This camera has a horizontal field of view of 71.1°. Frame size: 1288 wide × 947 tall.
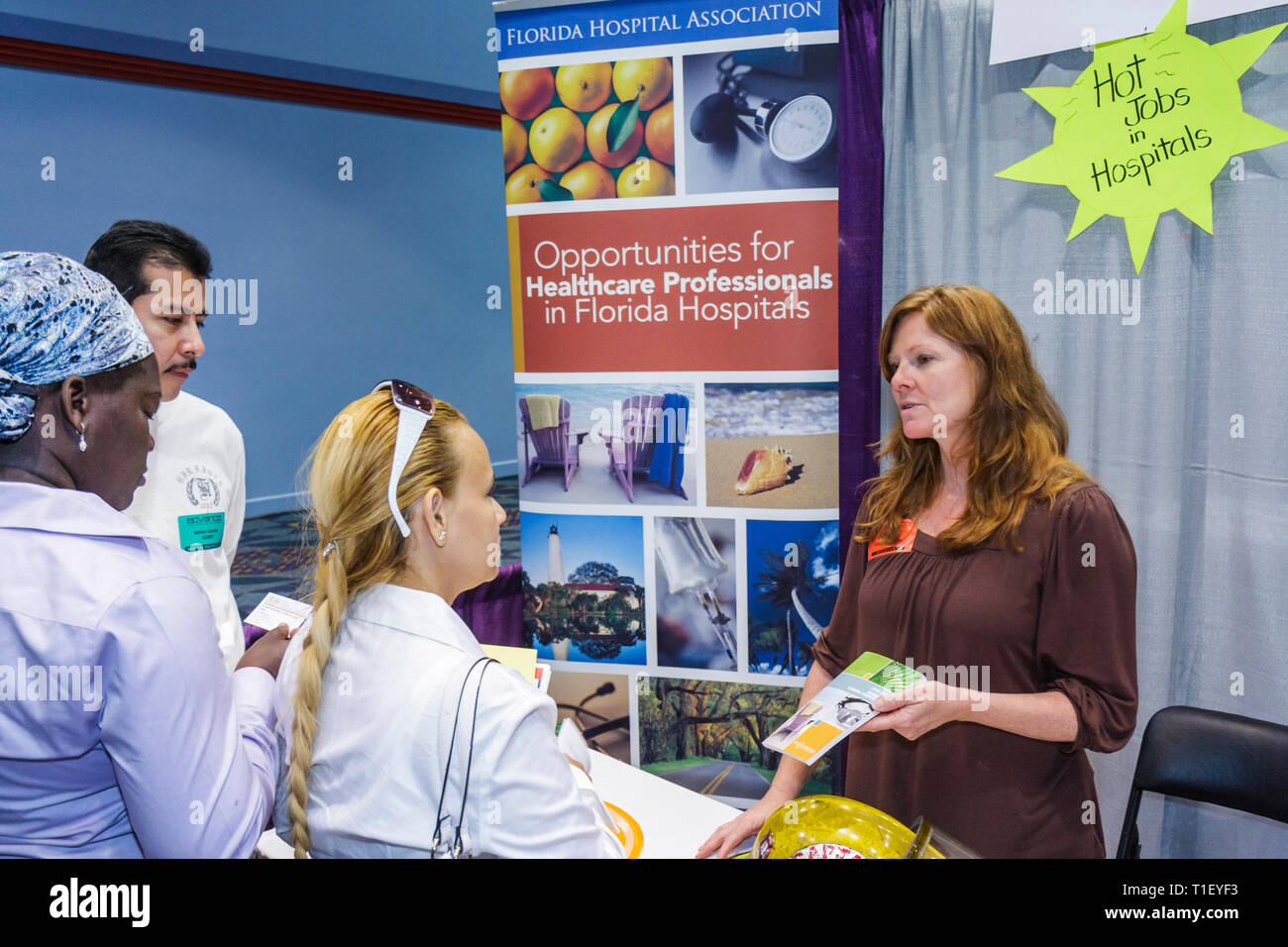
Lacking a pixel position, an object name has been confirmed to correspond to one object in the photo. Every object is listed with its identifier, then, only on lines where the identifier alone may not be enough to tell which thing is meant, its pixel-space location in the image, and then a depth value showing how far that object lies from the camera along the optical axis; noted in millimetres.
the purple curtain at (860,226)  2918
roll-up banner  3037
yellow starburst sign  2508
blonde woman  1229
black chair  2012
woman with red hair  1790
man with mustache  2537
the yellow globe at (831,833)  1187
